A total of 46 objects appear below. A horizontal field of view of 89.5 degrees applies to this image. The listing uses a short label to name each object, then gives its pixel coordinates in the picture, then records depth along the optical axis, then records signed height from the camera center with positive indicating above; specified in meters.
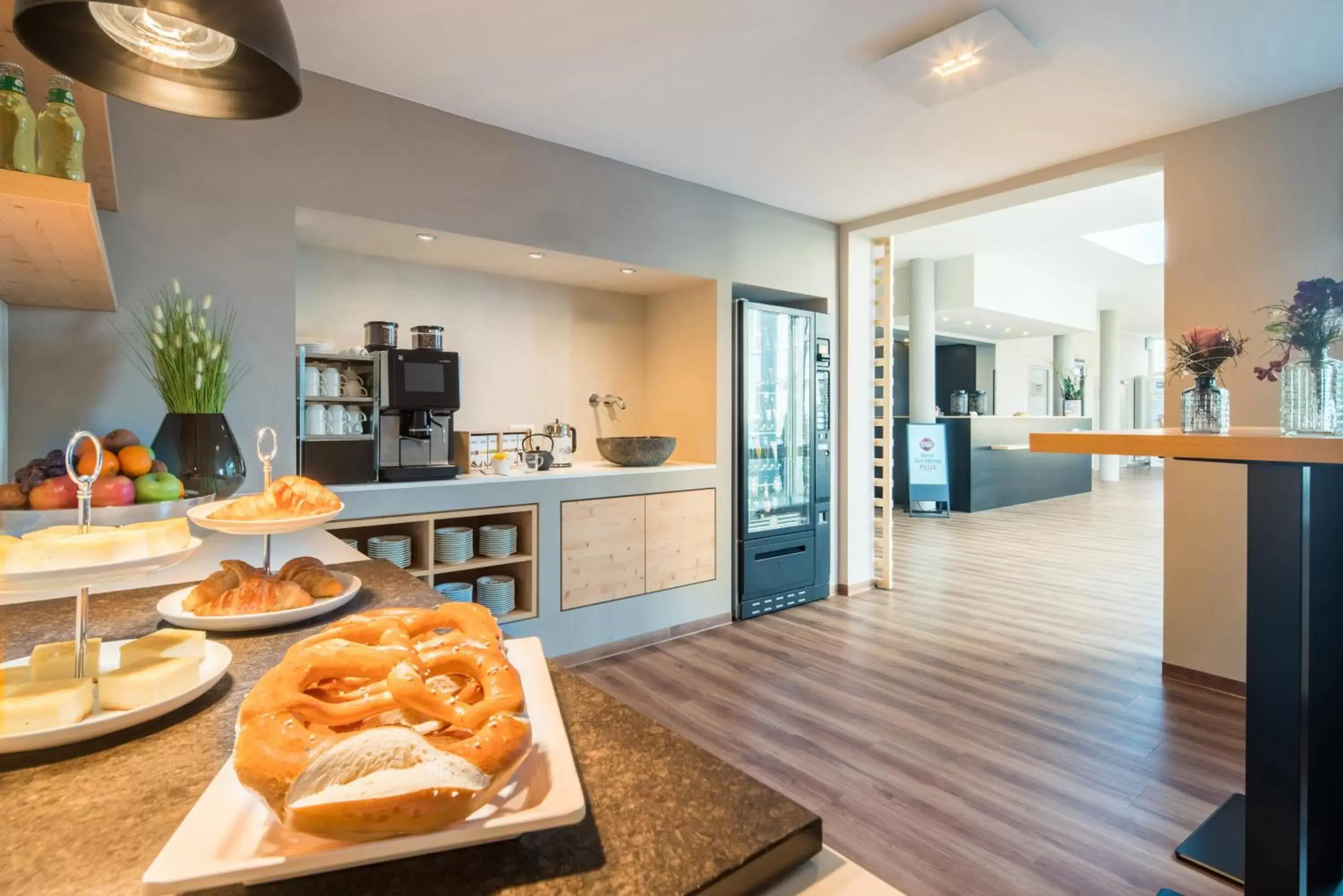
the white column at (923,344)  7.82 +1.10
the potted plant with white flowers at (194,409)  1.96 +0.10
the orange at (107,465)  1.44 -0.05
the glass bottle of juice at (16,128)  1.04 +0.49
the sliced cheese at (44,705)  0.62 -0.25
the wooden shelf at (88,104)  1.19 +0.71
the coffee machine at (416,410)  2.91 +0.14
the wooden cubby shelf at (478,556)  3.01 -0.48
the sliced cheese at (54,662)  0.70 -0.23
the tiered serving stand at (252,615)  0.95 -0.24
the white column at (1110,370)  11.98 +1.13
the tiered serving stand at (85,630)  0.63 -0.20
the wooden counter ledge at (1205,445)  1.24 -0.03
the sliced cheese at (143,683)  0.68 -0.25
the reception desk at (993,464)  8.62 -0.40
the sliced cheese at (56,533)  0.71 -0.10
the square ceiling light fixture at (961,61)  2.27 +1.34
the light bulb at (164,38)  0.96 +0.59
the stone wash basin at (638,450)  3.75 -0.06
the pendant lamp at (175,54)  0.89 +0.56
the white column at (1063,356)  11.91 +1.38
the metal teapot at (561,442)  3.67 -0.02
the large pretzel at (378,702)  0.47 -0.21
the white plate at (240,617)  0.95 -0.25
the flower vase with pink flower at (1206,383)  1.82 +0.14
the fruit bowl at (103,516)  1.23 -0.14
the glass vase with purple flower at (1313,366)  1.61 +0.16
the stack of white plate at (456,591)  3.08 -0.70
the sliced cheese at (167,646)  0.74 -0.23
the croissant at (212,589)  0.99 -0.22
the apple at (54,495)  1.30 -0.10
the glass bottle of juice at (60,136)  1.11 +0.51
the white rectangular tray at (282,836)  0.43 -0.27
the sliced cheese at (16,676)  0.70 -0.24
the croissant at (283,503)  1.08 -0.10
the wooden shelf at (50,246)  1.03 +0.39
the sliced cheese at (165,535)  0.76 -0.11
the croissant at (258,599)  0.98 -0.23
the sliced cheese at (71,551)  0.67 -0.11
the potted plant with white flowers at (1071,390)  11.45 +0.75
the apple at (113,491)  1.41 -0.10
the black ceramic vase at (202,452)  1.94 -0.03
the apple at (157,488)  1.50 -0.10
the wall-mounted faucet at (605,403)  4.28 +0.23
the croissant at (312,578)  1.09 -0.22
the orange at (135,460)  1.52 -0.04
